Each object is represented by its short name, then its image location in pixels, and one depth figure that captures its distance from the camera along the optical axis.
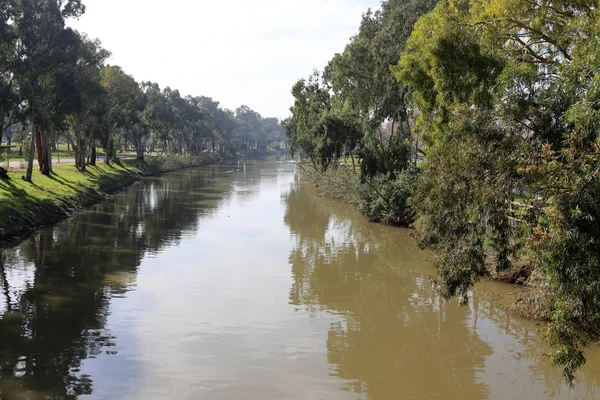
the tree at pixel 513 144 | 8.99
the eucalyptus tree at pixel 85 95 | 46.12
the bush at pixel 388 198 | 38.19
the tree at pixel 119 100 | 66.81
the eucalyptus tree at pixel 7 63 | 37.19
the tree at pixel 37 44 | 40.00
